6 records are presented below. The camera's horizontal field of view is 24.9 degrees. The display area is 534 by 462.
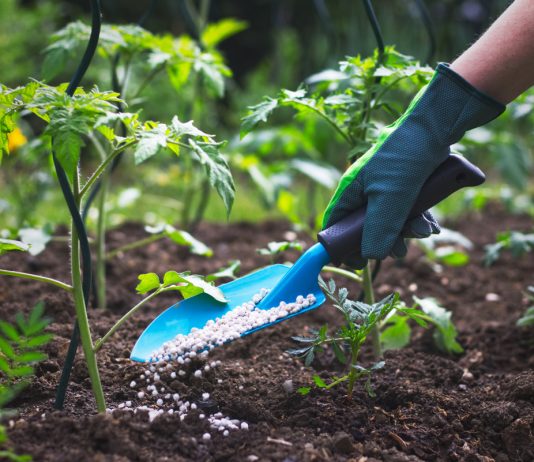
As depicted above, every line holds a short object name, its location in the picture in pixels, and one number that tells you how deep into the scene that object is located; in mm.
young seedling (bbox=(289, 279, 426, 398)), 966
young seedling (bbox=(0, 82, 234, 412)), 873
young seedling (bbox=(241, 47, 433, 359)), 1021
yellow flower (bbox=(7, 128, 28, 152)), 1627
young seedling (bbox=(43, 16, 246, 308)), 1133
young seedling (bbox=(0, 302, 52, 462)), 840
